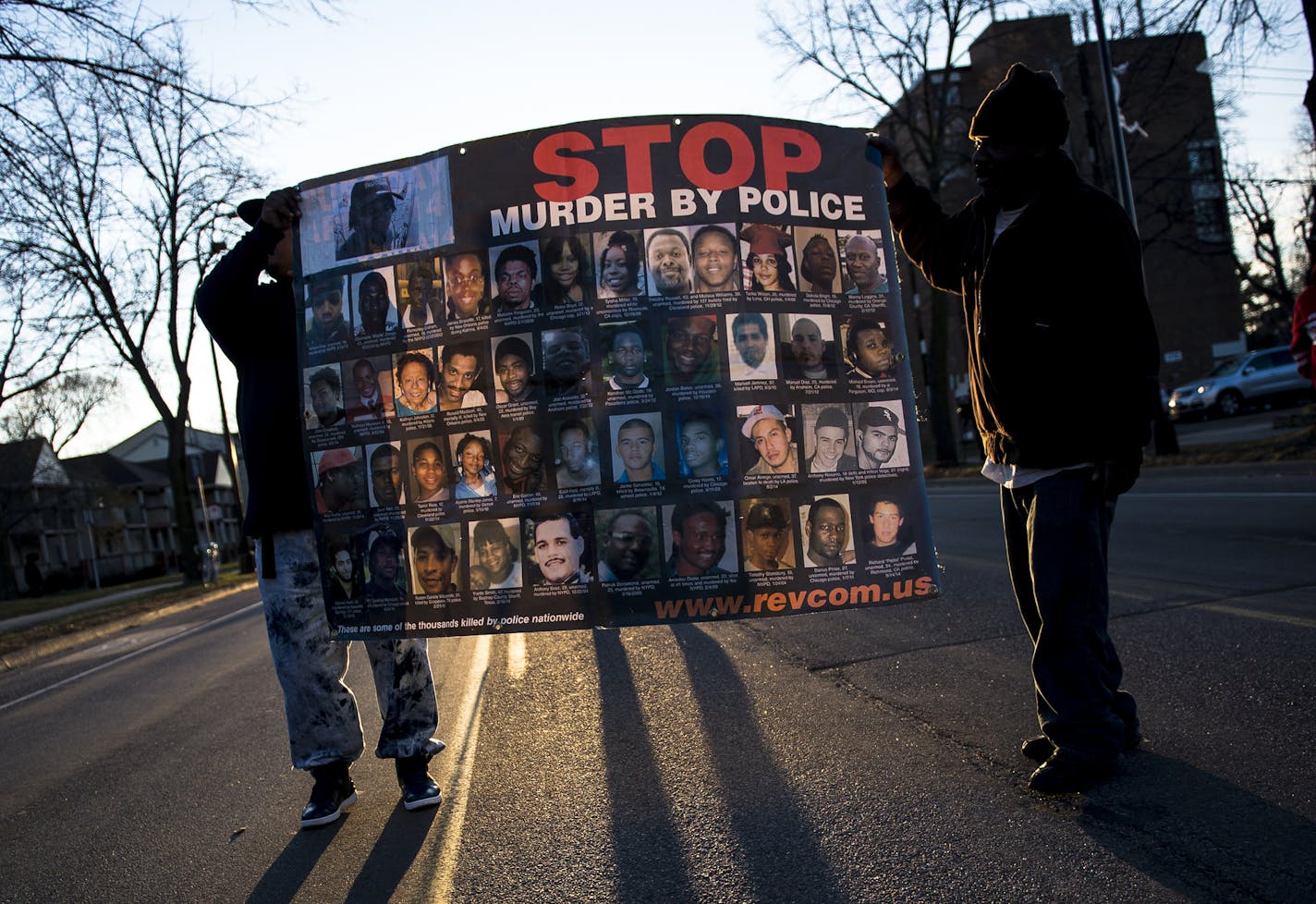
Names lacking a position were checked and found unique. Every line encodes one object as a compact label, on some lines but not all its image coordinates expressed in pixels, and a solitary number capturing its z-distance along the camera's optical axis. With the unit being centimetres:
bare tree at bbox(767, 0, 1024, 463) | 2952
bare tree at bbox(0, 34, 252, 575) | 2453
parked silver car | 2858
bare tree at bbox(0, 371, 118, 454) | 5169
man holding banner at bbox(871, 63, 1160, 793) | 320
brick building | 3362
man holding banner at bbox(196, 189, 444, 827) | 371
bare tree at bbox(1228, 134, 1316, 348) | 3819
